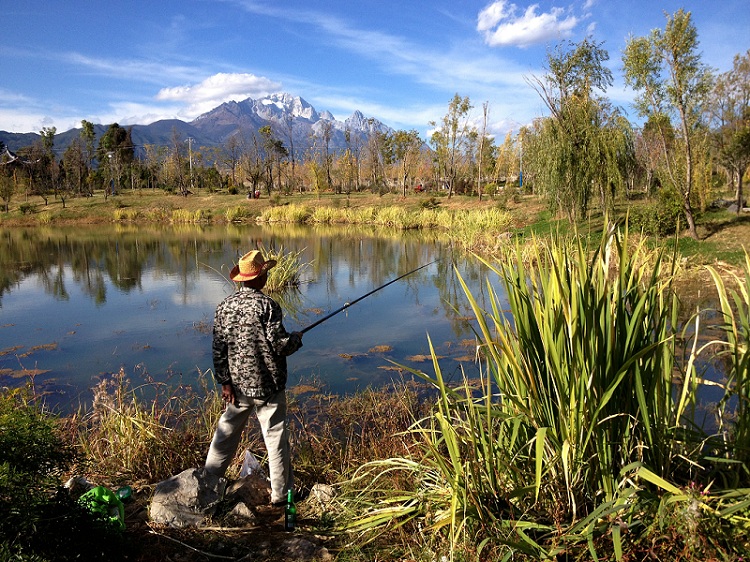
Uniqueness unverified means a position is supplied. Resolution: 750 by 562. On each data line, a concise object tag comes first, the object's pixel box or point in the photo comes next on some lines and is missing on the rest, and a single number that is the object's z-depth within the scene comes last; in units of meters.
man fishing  3.05
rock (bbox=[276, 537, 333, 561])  2.44
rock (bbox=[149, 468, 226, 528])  2.73
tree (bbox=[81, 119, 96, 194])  46.06
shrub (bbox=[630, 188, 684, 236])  13.76
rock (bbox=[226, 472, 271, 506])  3.16
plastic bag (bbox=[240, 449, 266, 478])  3.38
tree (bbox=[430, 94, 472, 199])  37.81
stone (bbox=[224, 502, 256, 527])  2.84
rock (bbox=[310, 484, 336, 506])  3.02
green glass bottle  2.78
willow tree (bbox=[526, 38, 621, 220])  15.83
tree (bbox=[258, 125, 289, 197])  43.88
